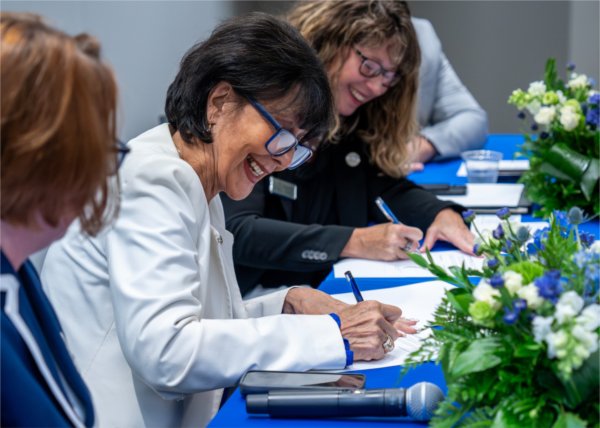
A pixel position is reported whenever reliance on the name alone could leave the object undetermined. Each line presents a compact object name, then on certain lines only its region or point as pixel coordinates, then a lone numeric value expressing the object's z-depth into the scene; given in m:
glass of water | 3.35
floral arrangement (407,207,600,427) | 1.18
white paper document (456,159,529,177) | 3.49
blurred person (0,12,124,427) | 1.08
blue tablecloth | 1.44
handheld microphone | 1.41
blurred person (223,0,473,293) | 2.64
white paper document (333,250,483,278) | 2.35
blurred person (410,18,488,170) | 3.84
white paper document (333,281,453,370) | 1.73
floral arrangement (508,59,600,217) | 2.75
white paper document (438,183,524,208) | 3.00
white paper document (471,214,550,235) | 2.68
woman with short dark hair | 1.57
